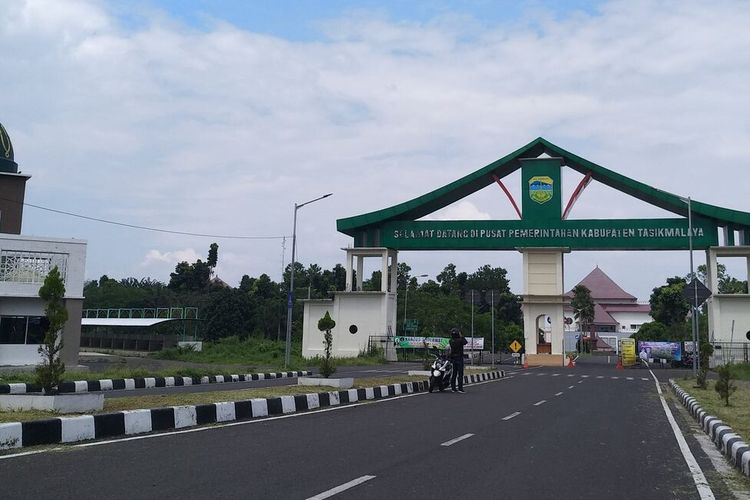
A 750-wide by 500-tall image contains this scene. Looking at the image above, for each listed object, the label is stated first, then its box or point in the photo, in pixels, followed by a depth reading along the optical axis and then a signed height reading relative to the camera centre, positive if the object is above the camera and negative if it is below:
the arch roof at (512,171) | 43.04 +9.64
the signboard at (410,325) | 51.66 +1.07
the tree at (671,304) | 81.94 +5.15
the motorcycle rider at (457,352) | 19.89 -0.32
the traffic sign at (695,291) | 26.32 +2.16
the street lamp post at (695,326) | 26.39 +0.94
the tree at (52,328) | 11.23 +0.02
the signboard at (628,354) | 48.25 -0.55
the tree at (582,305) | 98.06 +5.55
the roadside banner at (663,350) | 47.16 -0.20
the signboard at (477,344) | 46.64 -0.17
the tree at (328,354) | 18.47 -0.47
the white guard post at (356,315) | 47.84 +1.56
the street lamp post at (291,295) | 33.03 +2.08
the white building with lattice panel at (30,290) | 29.94 +1.67
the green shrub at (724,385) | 16.25 -0.84
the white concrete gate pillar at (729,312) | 42.94 +2.25
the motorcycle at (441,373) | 19.80 -0.92
